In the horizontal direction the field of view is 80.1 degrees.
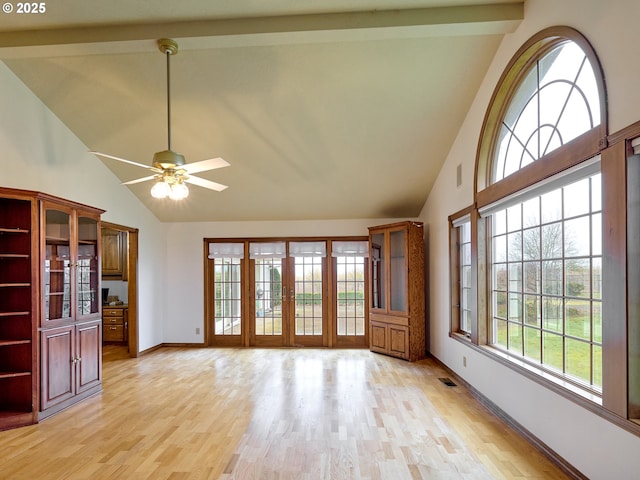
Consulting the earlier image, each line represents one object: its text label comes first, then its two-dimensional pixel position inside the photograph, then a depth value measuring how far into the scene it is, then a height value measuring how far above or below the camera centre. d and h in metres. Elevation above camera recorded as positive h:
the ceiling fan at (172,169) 2.98 +0.65
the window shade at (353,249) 6.87 -0.03
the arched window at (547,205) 2.54 +0.34
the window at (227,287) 7.07 -0.72
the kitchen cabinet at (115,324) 7.38 -1.45
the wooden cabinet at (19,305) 3.64 -0.54
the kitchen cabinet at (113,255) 7.41 -0.11
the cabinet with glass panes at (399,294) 5.87 -0.75
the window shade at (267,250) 6.99 -0.03
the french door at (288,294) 6.90 -0.85
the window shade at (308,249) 6.92 -0.02
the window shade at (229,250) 7.07 -0.03
